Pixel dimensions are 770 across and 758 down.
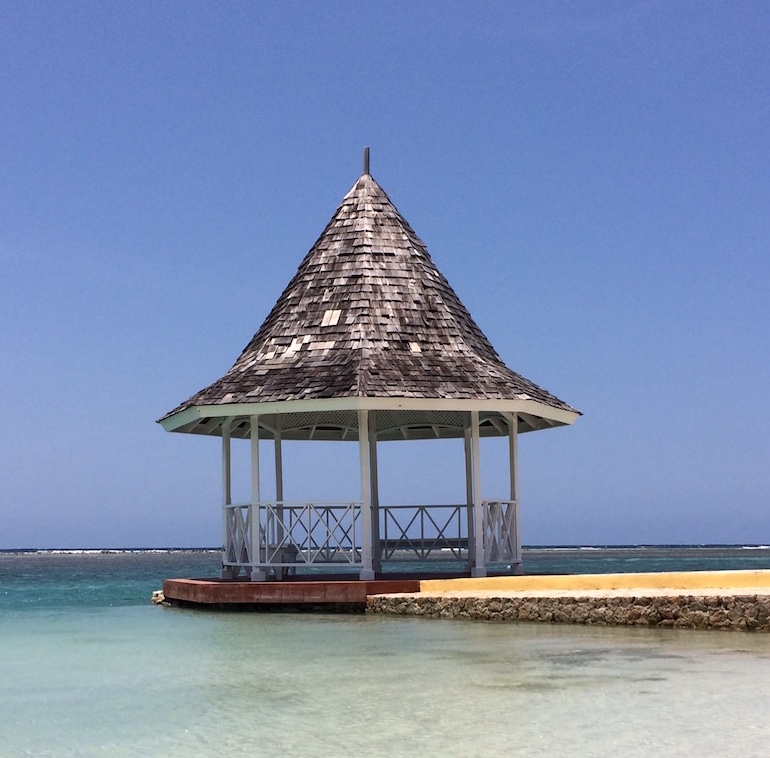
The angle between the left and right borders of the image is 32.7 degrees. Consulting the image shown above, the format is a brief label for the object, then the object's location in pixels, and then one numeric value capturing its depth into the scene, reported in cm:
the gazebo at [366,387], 1711
